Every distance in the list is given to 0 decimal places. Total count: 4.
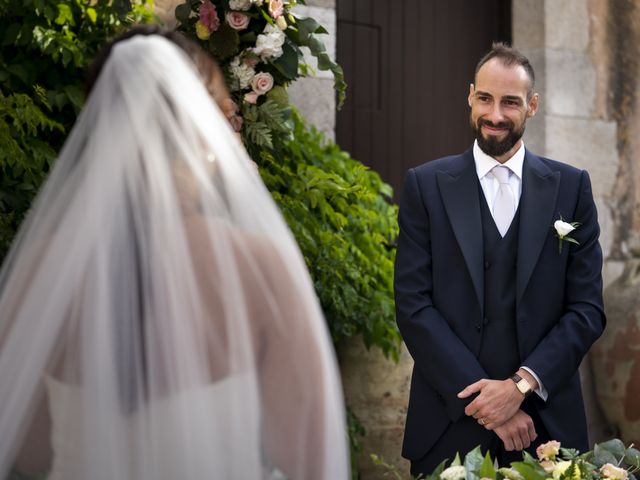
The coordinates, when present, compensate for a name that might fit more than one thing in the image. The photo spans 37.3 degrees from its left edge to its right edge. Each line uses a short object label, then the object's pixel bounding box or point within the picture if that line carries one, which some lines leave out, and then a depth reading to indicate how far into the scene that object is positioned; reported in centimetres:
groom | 287
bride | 154
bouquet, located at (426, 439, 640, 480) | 215
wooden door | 530
